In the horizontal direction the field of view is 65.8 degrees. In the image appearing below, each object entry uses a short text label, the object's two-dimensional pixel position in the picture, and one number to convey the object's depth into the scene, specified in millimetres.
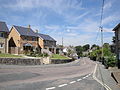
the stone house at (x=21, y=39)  26288
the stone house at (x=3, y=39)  22021
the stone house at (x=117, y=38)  15685
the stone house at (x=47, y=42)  32228
